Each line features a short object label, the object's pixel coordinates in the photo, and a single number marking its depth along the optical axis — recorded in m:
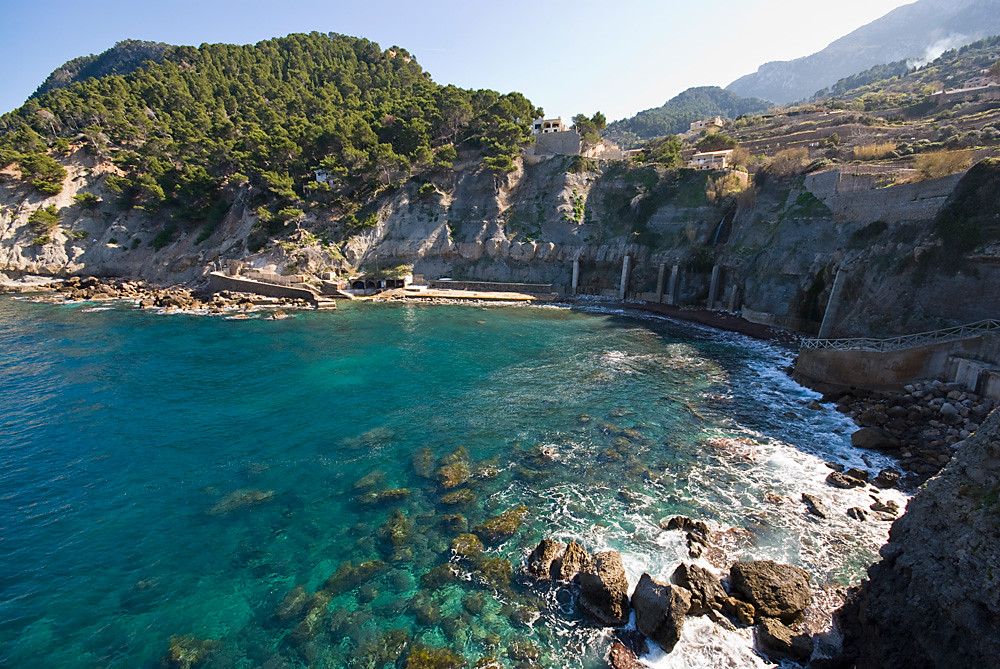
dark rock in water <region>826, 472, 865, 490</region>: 14.61
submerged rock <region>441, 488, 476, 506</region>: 14.26
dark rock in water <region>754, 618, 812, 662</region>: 9.04
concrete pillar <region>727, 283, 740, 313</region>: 39.34
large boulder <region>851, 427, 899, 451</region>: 16.73
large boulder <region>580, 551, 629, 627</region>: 9.99
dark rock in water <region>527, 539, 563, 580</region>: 11.28
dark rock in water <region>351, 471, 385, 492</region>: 15.14
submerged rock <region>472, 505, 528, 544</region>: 12.62
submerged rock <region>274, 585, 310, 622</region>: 10.27
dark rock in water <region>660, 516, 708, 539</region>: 12.62
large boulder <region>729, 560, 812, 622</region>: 9.98
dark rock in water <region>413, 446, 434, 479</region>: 15.95
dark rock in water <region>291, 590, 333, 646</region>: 9.71
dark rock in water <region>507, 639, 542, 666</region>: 9.15
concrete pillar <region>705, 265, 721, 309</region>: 41.90
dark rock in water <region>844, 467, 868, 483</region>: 14.98
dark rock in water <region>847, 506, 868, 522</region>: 13.08
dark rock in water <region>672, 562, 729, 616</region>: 10.12
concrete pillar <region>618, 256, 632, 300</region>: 49.47
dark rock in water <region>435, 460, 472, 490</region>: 15.23
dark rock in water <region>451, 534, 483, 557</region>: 12.12
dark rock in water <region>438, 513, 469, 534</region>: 13.02
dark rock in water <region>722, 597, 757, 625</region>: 9.94
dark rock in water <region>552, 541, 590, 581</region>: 11.17
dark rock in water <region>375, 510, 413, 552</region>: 12.59
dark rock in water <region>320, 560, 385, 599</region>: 10.99
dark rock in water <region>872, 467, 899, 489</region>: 14.63
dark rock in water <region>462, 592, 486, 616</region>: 10.32
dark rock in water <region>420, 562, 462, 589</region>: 11.11
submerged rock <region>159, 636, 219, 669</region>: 9.11
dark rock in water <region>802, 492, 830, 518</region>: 13.32
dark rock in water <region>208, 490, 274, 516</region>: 14.08
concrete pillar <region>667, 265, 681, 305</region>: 45.59
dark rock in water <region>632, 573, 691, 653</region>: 9.36
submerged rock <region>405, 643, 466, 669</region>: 8.99
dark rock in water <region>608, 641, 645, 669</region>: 9.02
